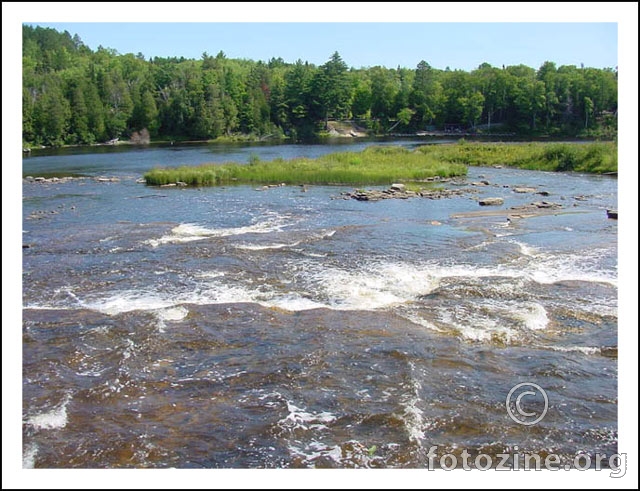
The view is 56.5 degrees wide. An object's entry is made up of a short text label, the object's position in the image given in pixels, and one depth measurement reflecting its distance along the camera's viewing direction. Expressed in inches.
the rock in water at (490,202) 1173.1
